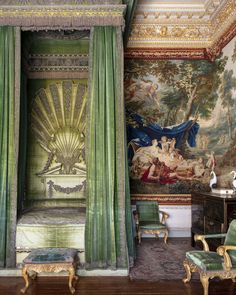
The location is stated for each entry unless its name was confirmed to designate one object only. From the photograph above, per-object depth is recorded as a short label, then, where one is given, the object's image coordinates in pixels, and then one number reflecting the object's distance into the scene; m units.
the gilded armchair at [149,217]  5.61
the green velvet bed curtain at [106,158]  3.93
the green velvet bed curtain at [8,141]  3.92
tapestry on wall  6.20
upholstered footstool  3.45
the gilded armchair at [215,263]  3.25
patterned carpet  3.92
